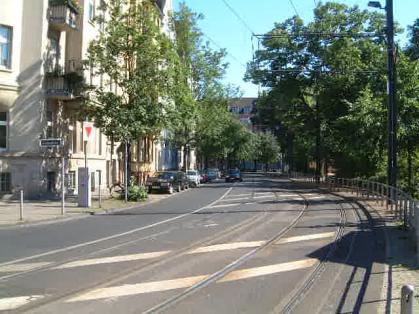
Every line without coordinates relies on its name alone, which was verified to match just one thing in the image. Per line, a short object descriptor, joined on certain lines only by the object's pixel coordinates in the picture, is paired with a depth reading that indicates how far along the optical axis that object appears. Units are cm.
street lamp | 2444
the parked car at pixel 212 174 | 7200
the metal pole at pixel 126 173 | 2984
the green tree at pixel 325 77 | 4303
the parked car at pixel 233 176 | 7069
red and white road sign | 2477
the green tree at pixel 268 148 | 14262
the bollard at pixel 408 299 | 535
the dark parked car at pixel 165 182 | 4147
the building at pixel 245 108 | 18250
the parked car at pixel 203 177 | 6644
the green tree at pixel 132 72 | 3103
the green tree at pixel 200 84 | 5638
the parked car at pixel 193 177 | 5348
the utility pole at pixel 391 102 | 2509
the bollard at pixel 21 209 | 1973
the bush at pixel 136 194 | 3122
